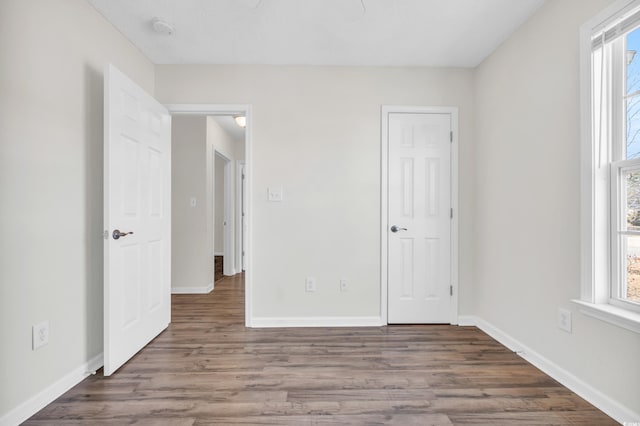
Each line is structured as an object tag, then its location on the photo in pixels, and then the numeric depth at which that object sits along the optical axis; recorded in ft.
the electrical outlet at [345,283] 9.98
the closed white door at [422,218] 10.03
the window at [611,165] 5.46
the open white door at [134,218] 6.82
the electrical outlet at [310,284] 9.94
